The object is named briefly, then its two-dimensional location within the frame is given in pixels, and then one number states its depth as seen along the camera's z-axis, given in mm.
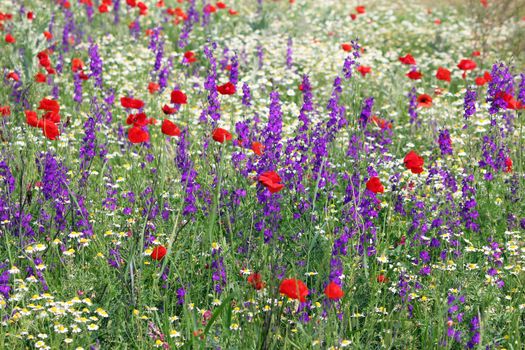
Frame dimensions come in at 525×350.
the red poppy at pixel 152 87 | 11039
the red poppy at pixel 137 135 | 7309
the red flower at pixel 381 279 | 6544
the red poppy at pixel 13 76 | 10711
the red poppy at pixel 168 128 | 7250
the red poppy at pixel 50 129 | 7453
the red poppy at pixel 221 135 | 7058
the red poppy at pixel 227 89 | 8125
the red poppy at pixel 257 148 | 7450
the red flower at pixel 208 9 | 16750
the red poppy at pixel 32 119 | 7738
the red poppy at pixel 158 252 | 6414
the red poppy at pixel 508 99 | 8672
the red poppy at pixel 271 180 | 6008
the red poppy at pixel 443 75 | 11469
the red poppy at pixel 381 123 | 10125
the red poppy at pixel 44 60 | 10625
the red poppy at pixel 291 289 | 5113
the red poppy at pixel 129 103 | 8523
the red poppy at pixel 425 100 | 10539
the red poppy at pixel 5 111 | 8302
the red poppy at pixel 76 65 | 11981
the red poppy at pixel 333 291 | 5148
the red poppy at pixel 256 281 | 5453
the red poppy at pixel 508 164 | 8922
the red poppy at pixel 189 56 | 11687
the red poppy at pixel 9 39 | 11937
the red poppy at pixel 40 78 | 10672
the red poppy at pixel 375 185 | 6473
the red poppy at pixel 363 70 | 12177
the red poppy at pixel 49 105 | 8125
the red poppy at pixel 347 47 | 12951
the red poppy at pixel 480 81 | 11439
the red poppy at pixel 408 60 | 12062
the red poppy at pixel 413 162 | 6996
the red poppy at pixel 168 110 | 7973
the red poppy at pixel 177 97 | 8289
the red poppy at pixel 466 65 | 11677
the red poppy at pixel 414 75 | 11201
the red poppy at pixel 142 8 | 15375
